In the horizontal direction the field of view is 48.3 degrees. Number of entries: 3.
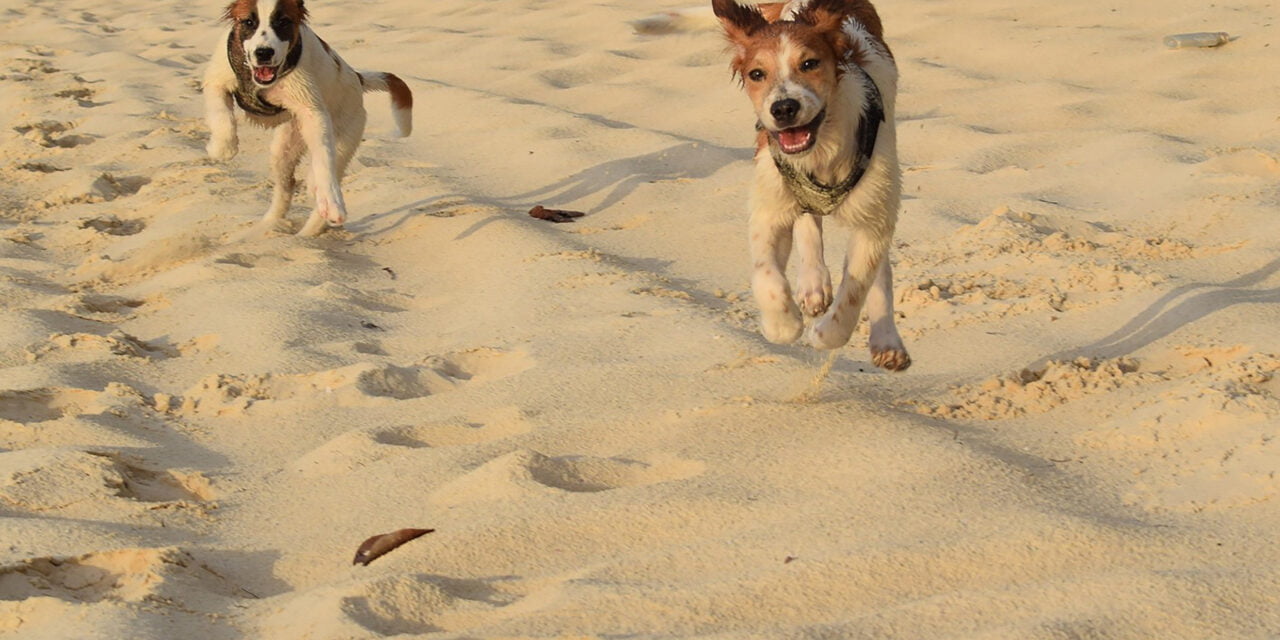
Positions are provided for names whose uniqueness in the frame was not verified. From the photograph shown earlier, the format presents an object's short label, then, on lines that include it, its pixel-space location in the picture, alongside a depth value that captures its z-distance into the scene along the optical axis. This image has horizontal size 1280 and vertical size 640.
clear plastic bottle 8.79
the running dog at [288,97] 6.55
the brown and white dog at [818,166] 4.24
